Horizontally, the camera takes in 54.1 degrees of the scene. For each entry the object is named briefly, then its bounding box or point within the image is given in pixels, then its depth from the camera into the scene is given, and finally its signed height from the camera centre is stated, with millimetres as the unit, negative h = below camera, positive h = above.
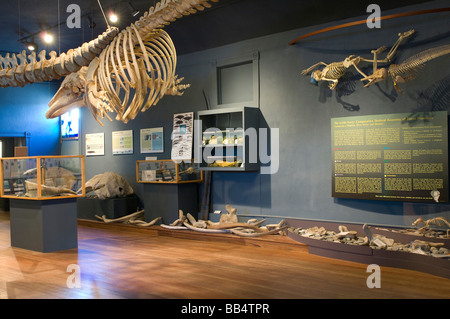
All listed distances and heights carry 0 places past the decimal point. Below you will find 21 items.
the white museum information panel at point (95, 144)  10984 +498
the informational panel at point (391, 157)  6004 +45
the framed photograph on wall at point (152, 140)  9594 +508
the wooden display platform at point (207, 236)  6779 -1267
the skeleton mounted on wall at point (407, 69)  5598 +1248
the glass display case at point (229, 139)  7648 +406
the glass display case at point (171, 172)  8438 -188
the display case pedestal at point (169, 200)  8438 -740
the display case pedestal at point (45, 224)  6629 -922
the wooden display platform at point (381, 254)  4996 -1184
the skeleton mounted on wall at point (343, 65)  6293 +1437
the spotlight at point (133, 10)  7329 +2605
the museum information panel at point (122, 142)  10258 +499
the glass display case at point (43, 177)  6637 -205
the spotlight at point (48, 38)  8258 +2370
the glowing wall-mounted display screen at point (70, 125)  11879 +1064
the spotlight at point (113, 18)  7215 +2379
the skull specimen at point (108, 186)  9359 -482
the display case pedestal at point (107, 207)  9281 -940
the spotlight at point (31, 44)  9852 +2706
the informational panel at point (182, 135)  8734 +544
